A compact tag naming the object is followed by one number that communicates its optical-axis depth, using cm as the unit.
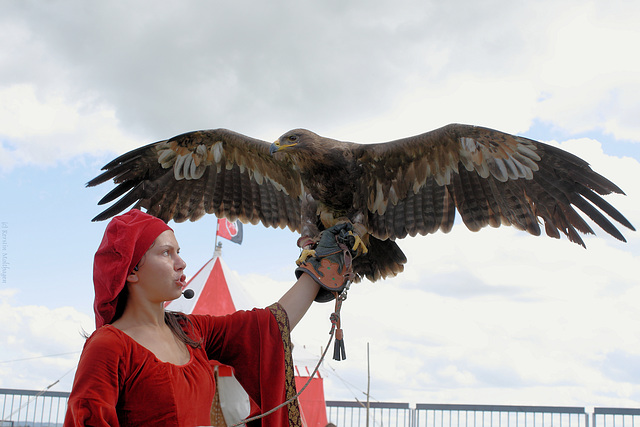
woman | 147
